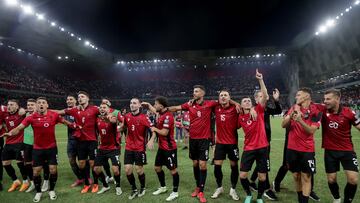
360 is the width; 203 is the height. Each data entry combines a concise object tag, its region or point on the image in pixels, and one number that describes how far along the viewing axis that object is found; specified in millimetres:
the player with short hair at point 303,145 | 5438
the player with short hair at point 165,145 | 6941
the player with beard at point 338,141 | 5609
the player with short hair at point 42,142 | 6992
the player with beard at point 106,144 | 7285
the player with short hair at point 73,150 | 8188
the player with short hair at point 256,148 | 6133
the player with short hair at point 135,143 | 6996
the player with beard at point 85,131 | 7746
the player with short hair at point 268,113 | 6275
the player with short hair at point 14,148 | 7942
